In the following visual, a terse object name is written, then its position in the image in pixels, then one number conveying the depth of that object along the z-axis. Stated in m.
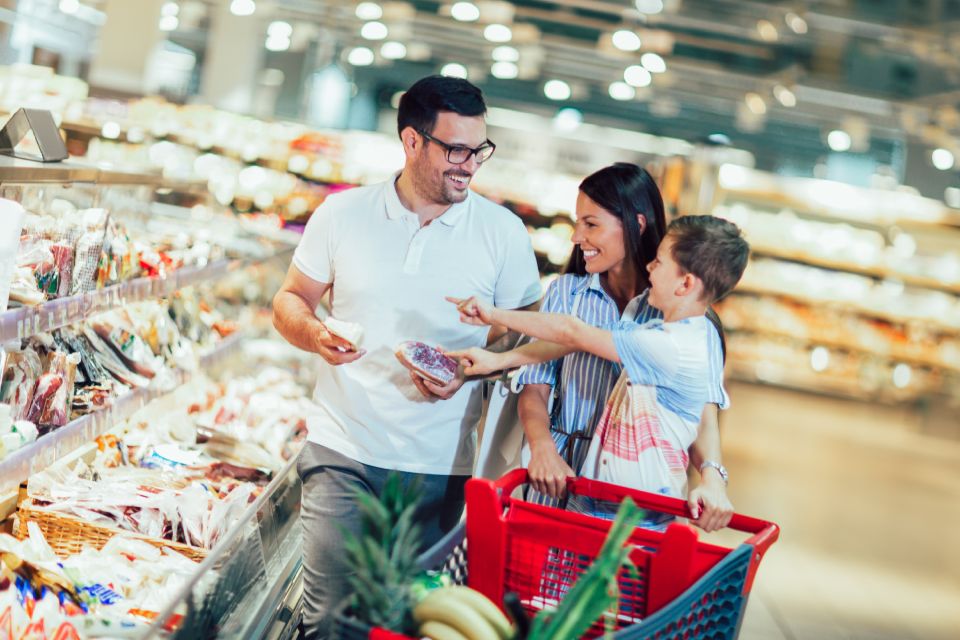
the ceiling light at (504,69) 17.42
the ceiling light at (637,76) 14.29
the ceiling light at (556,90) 21.52
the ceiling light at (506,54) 15.89
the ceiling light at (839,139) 17.55
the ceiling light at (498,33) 12.77
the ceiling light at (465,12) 11.89
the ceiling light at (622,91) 18.08
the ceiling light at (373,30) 13.57
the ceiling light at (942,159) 15.56
